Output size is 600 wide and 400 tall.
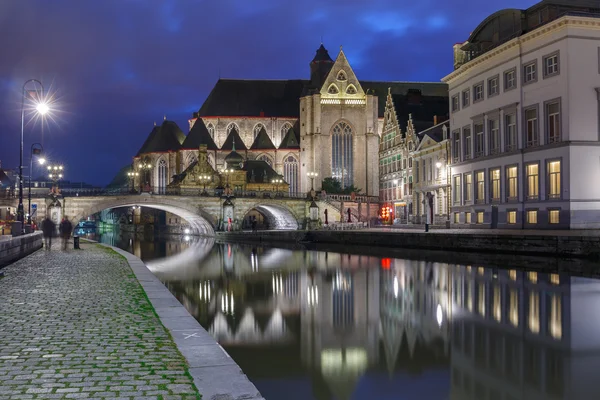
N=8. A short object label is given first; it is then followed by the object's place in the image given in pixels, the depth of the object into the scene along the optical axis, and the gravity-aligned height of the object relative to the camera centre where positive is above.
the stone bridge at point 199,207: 54.44 +0.82
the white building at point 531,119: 30.86 +5.16
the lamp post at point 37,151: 34.28 +3.58
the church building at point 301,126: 83.69 +12.60
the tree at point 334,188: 78.88 +3.30
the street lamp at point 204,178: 82.25 +4.84
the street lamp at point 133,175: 102.47 +6.68
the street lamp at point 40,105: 26.38 +4.75
